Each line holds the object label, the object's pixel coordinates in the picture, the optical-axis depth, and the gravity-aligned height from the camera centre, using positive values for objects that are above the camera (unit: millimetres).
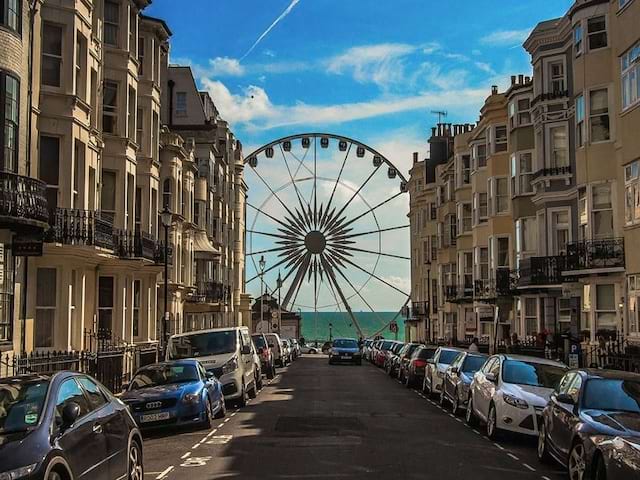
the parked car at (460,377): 20528 -1711
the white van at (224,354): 23172 -1263
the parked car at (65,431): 7793 -1212
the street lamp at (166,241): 28806 +2221
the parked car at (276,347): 48022 -2237
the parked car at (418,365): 30797 -2043
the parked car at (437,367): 25447 -1792
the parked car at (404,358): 33500 -2015
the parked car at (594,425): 9336 -1447
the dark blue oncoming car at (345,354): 53562 -2847
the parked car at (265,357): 37034 -2098
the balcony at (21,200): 18469 +2313
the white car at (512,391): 15562 -1584
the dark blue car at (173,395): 17438 -1769
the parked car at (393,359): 38625 -2382
